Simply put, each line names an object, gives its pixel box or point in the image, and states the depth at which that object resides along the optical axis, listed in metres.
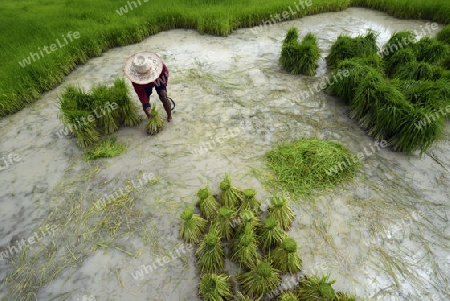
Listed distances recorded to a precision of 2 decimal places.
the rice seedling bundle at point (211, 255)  2.28
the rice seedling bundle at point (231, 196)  2.80
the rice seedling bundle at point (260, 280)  2.12
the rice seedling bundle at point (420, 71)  3.93
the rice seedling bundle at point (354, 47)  4.65
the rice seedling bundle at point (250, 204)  2.70
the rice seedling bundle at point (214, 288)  2.08
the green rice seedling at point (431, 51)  4.33
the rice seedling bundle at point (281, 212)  2.62
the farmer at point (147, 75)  3.22
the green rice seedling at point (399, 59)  4.29
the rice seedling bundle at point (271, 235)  2.39
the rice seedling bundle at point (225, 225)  2.55
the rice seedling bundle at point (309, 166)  3.13
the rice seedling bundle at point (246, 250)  2.34
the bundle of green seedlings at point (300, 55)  4.68
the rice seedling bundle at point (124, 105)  3.77
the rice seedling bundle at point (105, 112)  3.69
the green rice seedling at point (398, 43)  4.64
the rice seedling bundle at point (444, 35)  4.95
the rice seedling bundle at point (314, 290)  1.94
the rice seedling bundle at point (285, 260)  2.30
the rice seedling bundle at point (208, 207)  2.79
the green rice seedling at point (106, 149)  3.58
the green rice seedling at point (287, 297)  1.99
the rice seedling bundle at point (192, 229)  2.59
